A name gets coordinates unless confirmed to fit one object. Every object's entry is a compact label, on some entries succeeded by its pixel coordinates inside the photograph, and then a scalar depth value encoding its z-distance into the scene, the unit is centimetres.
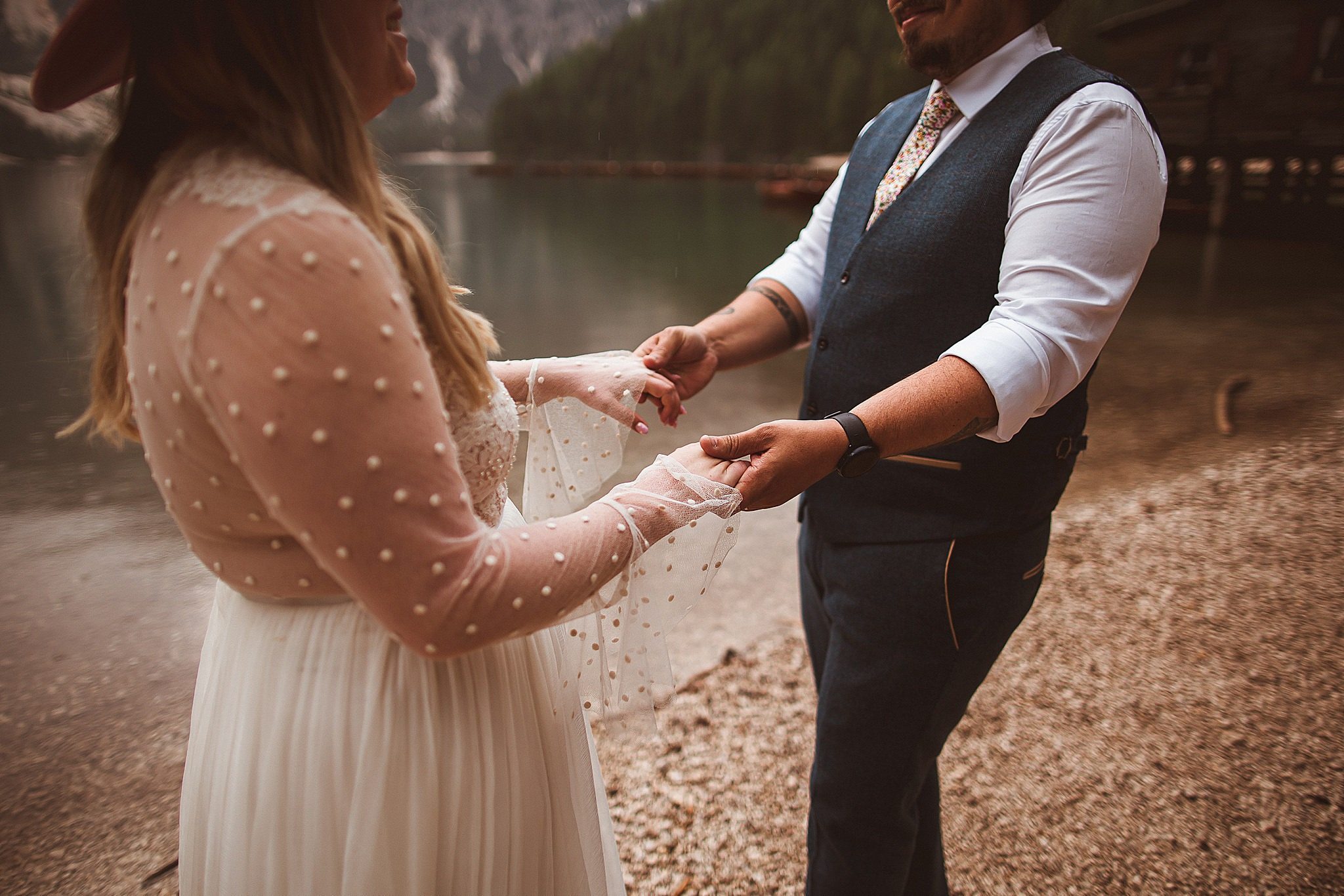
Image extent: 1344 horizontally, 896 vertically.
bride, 60
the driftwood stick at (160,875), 183
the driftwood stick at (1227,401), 457
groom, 103
